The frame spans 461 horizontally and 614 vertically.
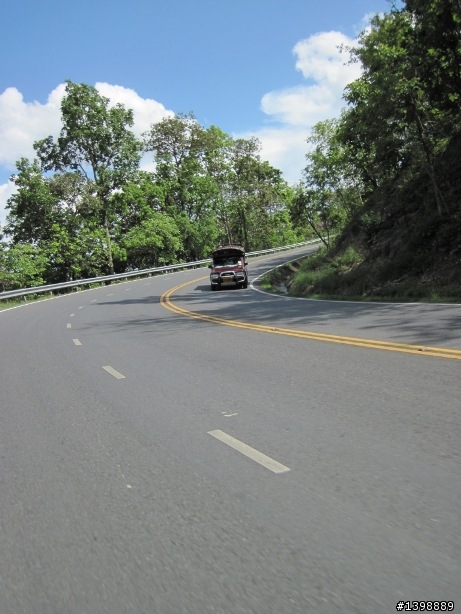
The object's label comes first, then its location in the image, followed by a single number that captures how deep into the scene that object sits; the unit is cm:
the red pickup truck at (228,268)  3052
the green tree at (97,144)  5703
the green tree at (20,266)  4697
